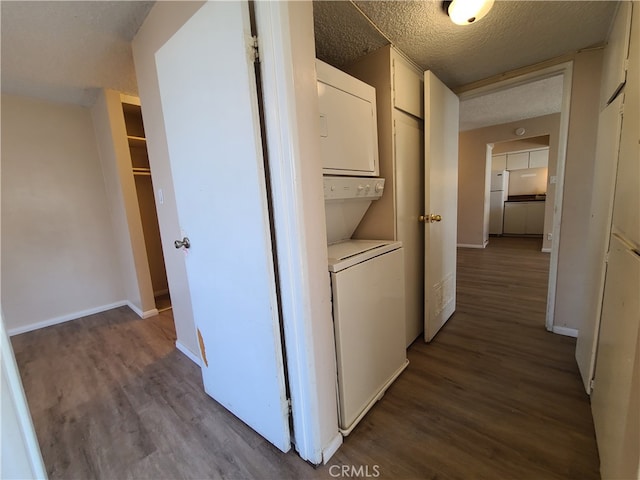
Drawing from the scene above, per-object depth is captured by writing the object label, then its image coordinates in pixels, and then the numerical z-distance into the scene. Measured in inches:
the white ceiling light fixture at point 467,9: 48.1
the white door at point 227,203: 37.6
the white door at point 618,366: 29.5
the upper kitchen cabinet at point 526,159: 216.7
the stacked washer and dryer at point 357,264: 47.8
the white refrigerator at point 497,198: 230.7
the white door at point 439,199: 70.5
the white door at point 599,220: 47.9
